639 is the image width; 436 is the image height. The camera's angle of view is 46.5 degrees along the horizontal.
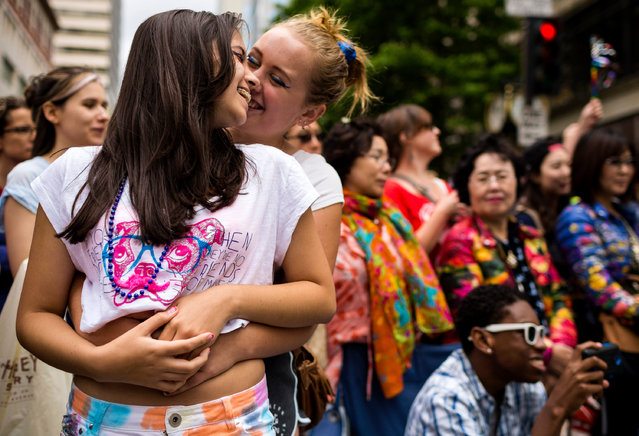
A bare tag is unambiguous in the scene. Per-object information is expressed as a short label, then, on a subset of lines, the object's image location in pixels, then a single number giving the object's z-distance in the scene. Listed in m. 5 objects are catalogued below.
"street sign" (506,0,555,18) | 8.40
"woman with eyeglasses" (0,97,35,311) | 4.62
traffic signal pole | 8.17
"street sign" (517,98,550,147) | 8.60
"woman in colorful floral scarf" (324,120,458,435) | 4.14
